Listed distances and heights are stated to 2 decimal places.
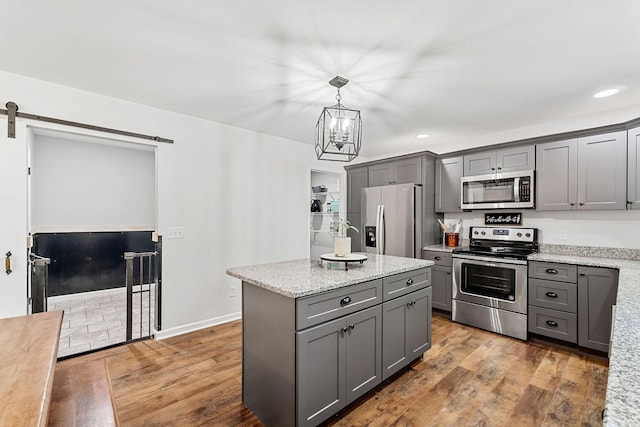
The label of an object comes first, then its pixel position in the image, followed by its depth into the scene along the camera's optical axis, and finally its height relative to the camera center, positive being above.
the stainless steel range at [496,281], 3.16 -0.78
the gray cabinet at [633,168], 2.72 +0.42
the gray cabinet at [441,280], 3.73 -0.87
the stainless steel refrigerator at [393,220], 3.99 -0.10
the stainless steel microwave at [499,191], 3.40 +0.28
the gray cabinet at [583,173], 2.86 +0.42
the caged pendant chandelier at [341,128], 2.11 +0.62
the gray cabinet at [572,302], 2.71 -0.87
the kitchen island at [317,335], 1.66 -0.78
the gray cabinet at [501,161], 3.41 +0.65
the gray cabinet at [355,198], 4.86 +0.26
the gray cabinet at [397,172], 4.13 +0.62
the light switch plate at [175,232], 3.20 -0.22
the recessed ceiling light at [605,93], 2.57 +1.08
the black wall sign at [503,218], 3.69 -0.06
